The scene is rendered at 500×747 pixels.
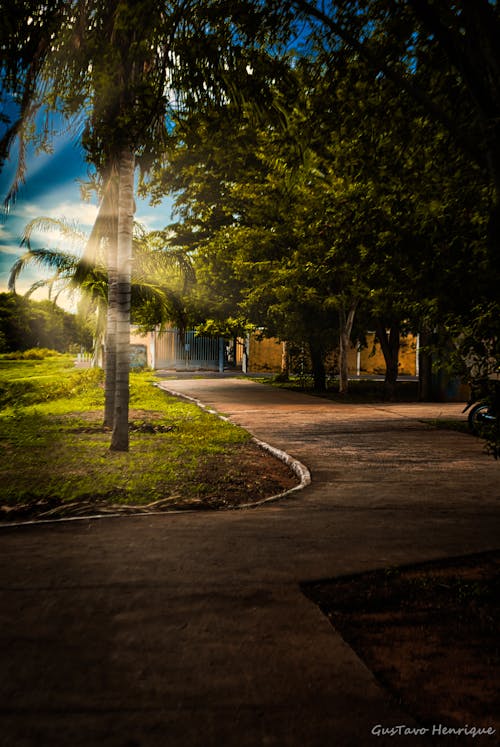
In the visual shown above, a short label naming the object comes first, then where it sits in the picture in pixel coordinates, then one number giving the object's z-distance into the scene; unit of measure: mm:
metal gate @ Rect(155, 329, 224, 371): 34469
